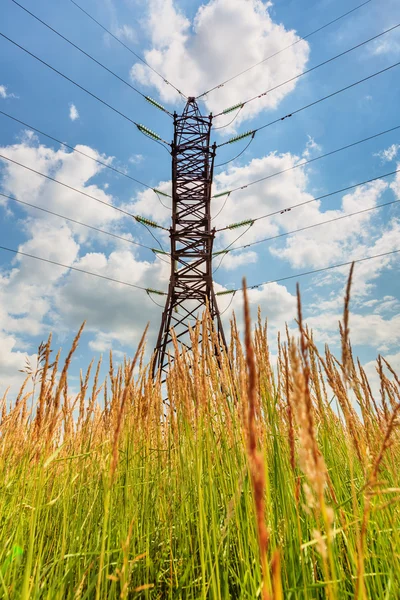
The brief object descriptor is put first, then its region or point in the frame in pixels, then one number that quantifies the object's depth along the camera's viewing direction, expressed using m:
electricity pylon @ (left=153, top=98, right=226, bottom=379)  11.12
